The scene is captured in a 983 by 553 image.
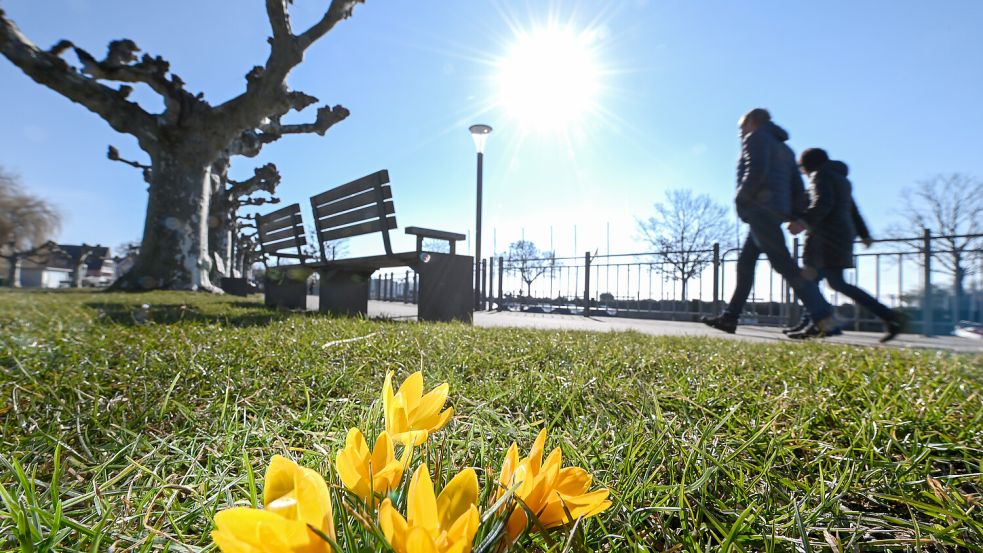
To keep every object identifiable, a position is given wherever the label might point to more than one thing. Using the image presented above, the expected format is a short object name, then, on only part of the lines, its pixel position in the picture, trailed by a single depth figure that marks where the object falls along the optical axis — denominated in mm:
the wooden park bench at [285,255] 6641
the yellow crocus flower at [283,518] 291
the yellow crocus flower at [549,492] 426
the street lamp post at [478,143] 10762
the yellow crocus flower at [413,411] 462
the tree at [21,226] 36594
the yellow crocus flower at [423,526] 300
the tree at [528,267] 14338
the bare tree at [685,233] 30297
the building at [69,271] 57125
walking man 4461
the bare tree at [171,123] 10297
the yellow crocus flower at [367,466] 415
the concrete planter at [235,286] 13891
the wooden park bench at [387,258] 4777
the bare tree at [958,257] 7750
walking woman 4594
